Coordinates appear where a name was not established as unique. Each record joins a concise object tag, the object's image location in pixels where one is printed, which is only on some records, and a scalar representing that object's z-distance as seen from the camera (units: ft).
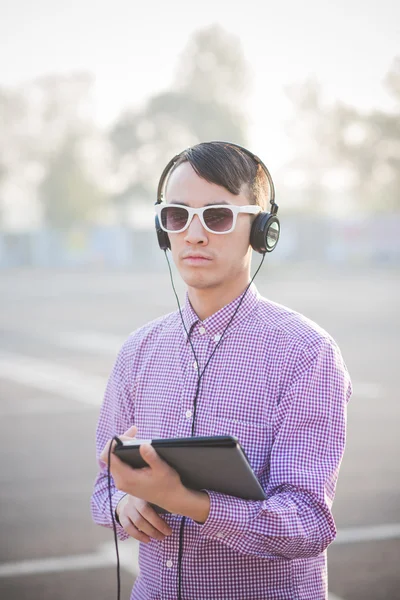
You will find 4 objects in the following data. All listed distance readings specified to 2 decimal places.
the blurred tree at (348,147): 190.90
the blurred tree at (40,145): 209.05
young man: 6.40
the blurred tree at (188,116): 205.05
